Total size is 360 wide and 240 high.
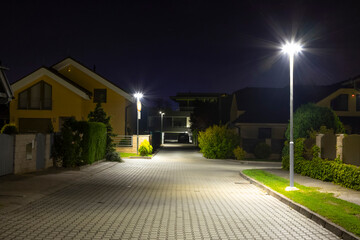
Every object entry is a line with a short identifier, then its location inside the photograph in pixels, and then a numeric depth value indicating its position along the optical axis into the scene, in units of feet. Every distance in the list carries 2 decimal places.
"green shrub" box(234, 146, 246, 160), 115.21
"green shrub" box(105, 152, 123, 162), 97.30
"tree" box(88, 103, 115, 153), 106.63
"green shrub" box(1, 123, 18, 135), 57.01
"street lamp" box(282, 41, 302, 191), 46.60
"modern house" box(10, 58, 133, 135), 129.18
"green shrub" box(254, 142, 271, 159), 120.88
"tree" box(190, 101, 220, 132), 213.46
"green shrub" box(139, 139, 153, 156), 117.08
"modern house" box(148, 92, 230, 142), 322.10
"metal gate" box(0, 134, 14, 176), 52.61
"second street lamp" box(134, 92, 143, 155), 122.57
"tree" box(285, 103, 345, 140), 70.79
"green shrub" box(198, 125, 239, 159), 119.65
